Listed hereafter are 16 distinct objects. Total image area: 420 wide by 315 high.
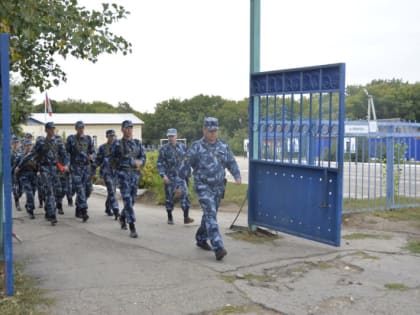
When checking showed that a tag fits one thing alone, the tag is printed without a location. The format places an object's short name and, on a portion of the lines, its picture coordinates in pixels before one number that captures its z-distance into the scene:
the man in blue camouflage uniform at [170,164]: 10.45
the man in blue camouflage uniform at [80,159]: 10.98
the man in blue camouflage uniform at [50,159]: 10.24
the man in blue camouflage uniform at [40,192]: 11.90
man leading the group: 7.35
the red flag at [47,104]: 36.06
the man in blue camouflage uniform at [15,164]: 12.38
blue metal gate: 7.28
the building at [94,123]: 56.79
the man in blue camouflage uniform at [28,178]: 11.20
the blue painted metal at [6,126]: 5.18
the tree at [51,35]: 6.81
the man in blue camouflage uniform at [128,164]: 8.95
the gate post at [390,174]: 11.26
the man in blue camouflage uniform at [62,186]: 10.38
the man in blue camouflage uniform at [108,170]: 10.48
